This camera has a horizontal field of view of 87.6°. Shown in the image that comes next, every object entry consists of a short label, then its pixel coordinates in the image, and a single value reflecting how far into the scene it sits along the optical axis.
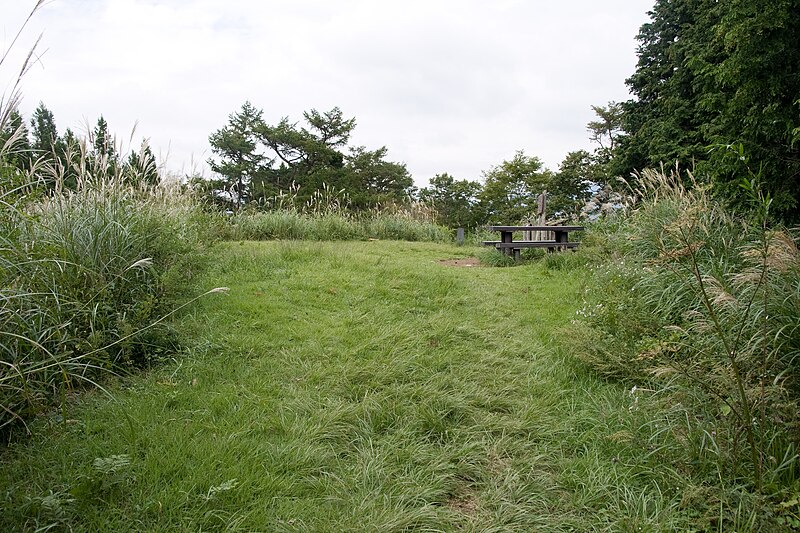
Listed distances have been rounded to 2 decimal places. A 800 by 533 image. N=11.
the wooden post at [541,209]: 9.19
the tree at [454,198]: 20.23
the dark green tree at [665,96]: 10.14
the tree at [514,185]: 19.86
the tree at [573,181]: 18.67
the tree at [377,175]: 22.40
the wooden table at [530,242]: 7.33
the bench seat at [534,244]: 7.32
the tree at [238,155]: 22.14
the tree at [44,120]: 19.64
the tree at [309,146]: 22.19
